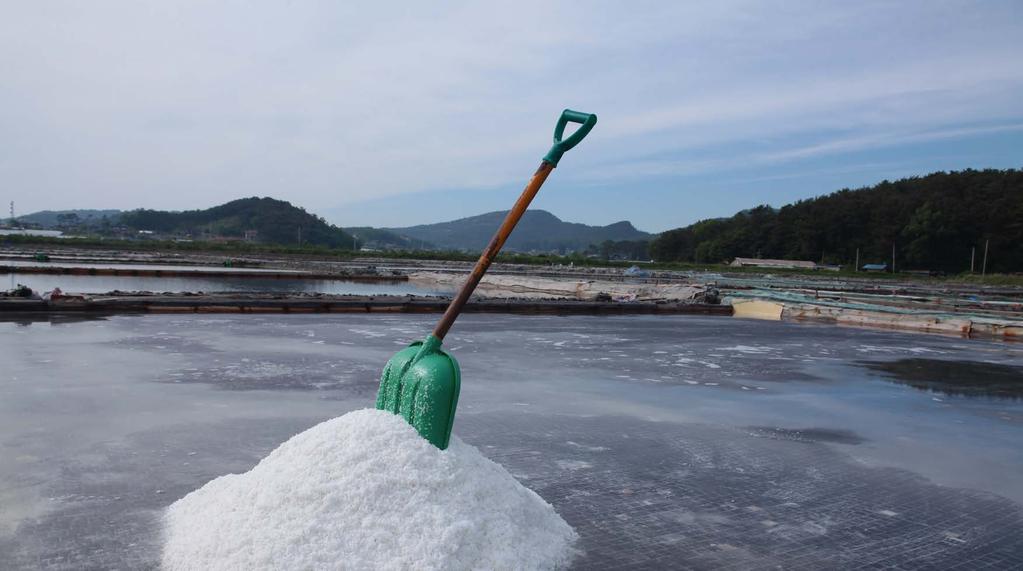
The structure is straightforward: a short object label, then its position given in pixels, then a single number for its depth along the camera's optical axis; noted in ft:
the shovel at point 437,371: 10.56
